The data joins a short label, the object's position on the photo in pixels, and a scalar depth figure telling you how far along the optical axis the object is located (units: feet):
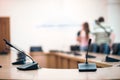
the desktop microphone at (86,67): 6.48
